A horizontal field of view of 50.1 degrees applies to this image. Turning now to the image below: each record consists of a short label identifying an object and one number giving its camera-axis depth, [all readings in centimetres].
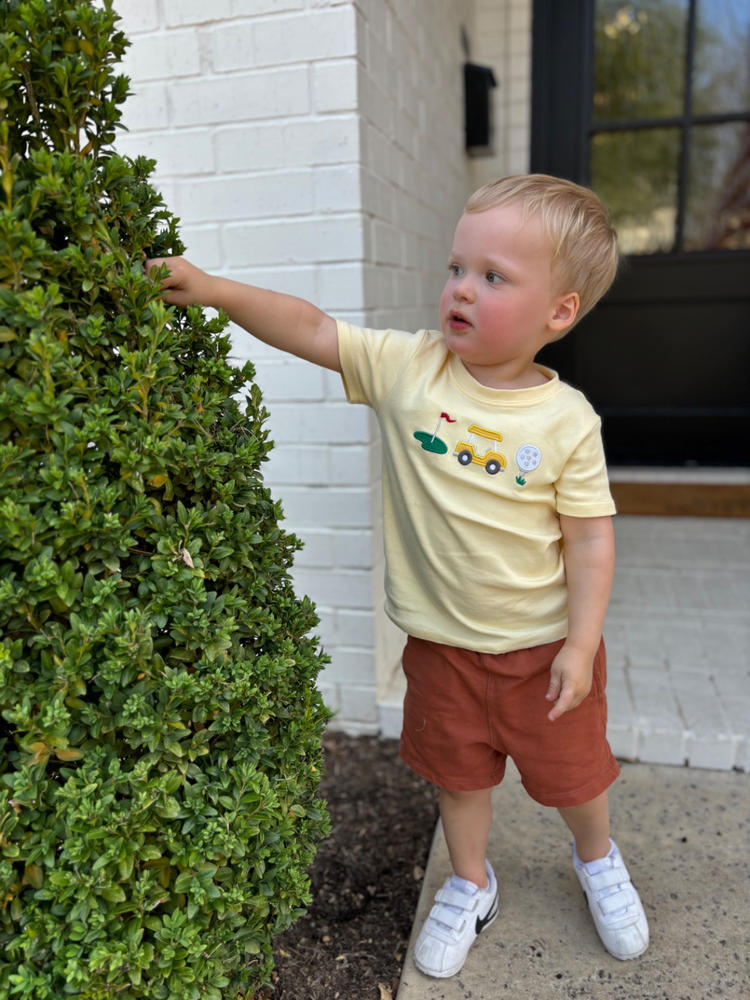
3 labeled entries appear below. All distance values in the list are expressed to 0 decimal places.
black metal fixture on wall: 380
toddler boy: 141
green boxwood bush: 109
